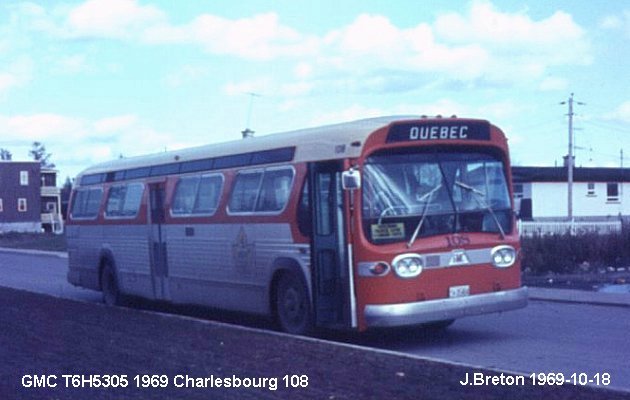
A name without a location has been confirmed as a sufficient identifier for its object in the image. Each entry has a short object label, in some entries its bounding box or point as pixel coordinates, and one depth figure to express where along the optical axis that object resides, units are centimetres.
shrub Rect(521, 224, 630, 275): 2655
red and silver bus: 1315
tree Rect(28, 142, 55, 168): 13492
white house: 5497
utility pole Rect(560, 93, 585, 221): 5188
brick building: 9844
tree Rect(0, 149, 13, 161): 13062
